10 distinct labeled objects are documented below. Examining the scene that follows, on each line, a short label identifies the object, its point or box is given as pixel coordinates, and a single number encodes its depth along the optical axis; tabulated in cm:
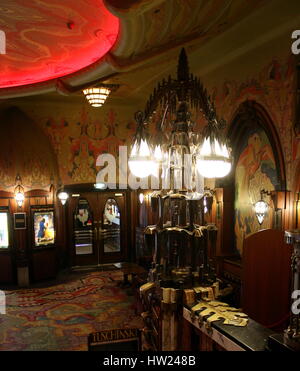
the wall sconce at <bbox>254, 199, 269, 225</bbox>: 529
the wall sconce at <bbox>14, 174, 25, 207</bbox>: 891
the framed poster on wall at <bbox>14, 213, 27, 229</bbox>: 895
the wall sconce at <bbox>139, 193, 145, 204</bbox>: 1026
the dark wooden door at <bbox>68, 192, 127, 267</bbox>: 1052
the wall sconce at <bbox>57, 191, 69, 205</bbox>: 972
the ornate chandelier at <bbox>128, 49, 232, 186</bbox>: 304
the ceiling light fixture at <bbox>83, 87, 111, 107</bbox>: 767
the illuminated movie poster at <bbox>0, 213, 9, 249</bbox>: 893
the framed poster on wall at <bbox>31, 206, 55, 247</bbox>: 917
